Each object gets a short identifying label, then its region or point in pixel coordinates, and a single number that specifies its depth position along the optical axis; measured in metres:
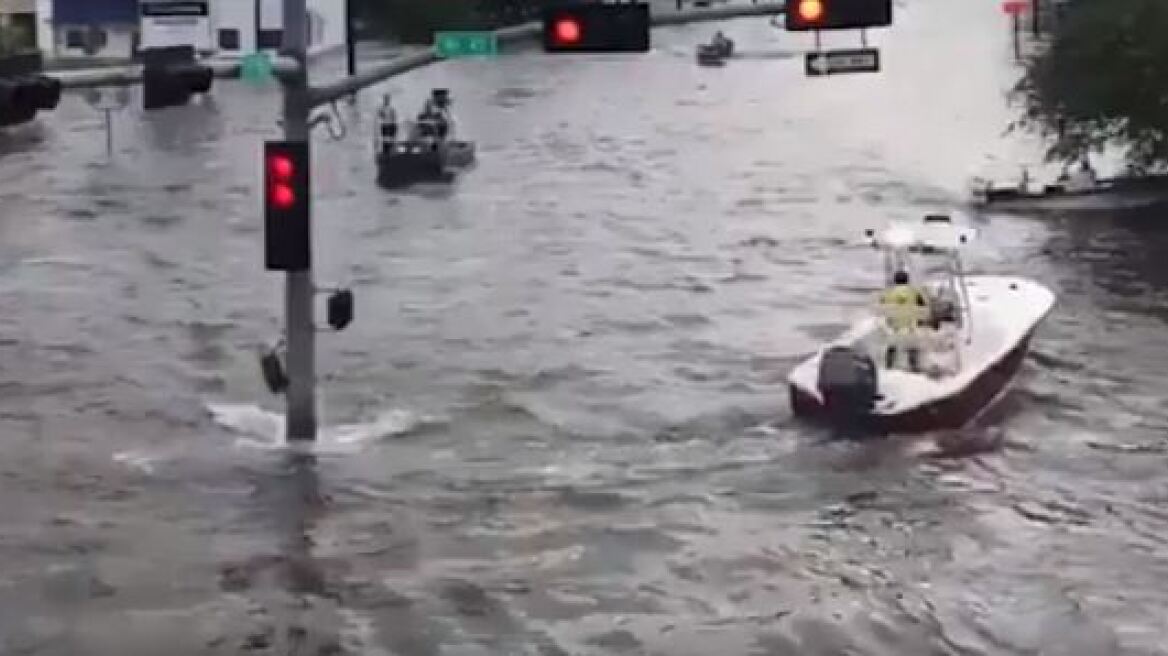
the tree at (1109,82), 52.03
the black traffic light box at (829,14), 25.06
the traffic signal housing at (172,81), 20.81
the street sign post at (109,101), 74.06
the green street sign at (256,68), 23.08
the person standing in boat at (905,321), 30.98
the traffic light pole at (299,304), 27.69
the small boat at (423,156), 56.91
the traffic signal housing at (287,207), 27.05
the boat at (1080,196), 51.53
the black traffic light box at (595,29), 24.47
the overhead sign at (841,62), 28.27
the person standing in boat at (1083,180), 52.88
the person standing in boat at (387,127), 57.59
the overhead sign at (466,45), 25.16
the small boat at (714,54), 94.56
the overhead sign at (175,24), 79.31
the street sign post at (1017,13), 82.31
